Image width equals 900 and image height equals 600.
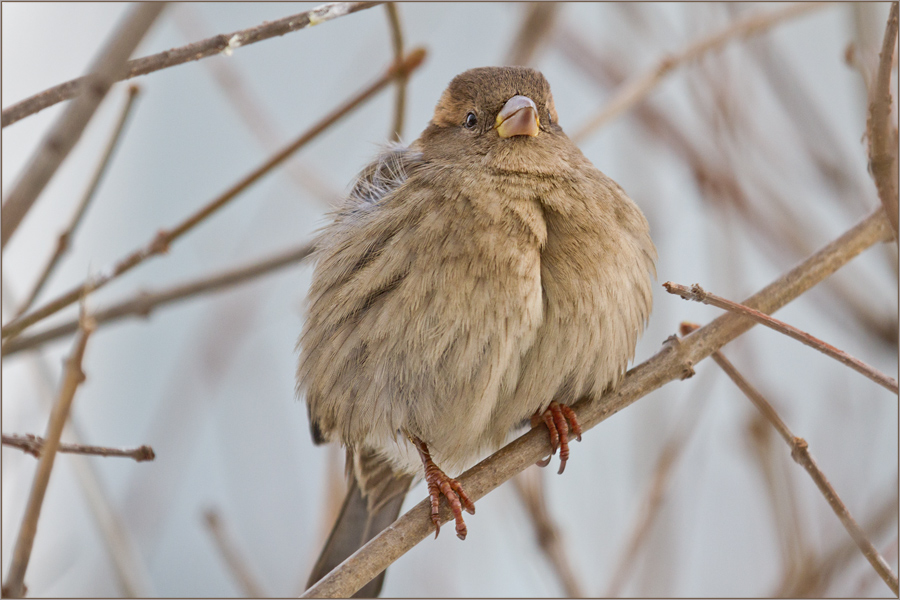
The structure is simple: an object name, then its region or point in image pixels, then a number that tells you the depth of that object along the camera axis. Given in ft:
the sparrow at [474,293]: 13.85
